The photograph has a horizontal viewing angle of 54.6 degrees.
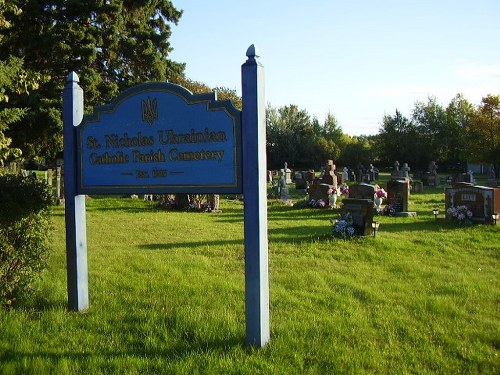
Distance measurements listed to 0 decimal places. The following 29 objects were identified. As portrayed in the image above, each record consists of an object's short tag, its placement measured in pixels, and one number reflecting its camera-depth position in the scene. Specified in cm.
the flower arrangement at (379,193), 1686
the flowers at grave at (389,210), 1588
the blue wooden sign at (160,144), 433
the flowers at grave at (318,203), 1827
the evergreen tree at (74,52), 1805
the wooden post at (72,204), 529
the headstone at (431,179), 3384
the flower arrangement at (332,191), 1845
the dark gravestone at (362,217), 1052
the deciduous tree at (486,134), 3864
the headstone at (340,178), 2862
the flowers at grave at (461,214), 1317
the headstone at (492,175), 3045
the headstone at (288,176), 3843
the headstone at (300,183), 3046
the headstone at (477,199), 1305
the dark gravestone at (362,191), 1592
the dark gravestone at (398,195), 1597
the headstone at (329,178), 2251
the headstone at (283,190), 2358
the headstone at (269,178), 3750
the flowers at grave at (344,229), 1024
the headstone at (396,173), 3288
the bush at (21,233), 513
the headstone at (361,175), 3759
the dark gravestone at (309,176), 2968
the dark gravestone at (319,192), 1855
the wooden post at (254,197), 407
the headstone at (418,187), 2800
